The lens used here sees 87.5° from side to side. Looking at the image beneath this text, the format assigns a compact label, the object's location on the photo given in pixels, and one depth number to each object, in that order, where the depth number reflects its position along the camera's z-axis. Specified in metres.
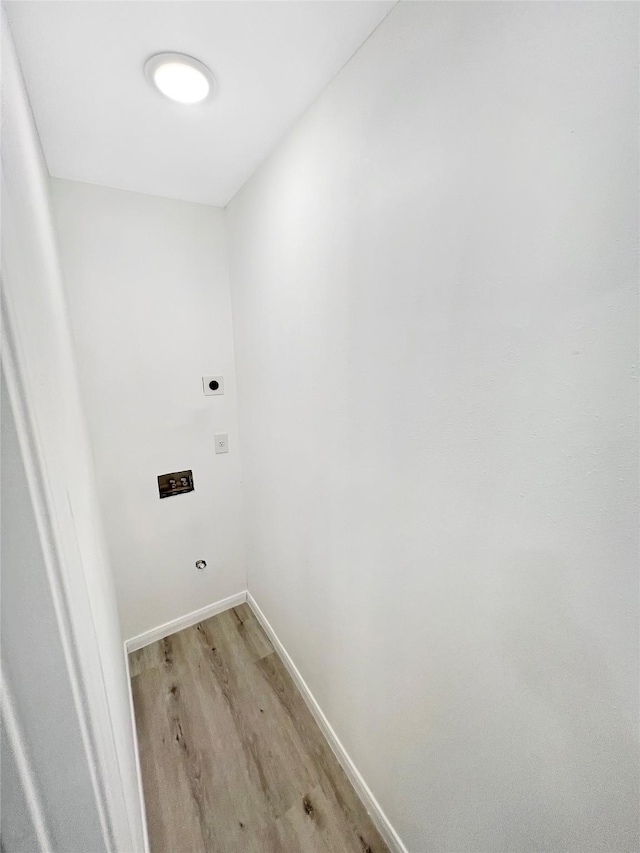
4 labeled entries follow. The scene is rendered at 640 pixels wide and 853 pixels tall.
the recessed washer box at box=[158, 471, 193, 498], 1.82
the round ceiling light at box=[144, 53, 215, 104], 0.88
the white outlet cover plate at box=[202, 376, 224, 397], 1.84
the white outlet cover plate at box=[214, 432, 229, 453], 1.94
